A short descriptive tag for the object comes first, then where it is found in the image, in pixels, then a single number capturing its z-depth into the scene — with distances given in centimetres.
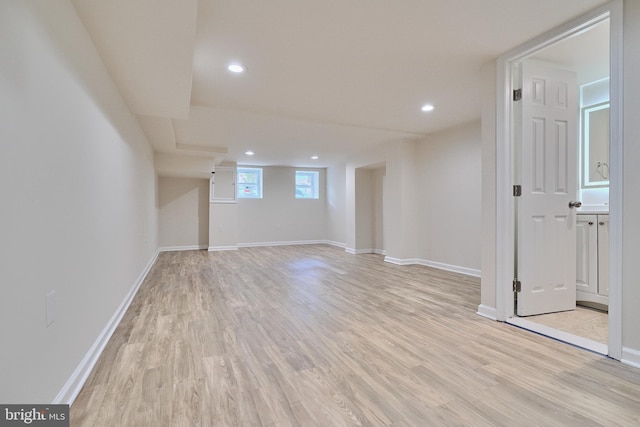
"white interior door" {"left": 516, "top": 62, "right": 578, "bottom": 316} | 245
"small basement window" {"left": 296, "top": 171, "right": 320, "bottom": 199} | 868
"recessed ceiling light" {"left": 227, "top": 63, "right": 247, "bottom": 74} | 268
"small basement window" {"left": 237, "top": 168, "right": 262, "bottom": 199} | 812
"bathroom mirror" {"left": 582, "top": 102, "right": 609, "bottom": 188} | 312
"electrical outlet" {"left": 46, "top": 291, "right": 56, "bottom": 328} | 123
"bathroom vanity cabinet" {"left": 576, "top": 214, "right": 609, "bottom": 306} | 267
